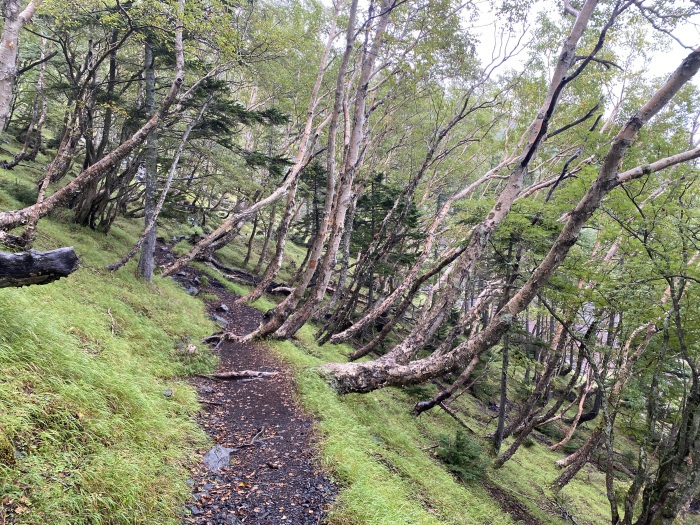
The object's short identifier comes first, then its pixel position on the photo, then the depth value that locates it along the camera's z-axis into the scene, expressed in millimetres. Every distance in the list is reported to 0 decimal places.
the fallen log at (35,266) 3715
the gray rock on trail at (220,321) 12026
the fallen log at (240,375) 7891
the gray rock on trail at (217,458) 4605
